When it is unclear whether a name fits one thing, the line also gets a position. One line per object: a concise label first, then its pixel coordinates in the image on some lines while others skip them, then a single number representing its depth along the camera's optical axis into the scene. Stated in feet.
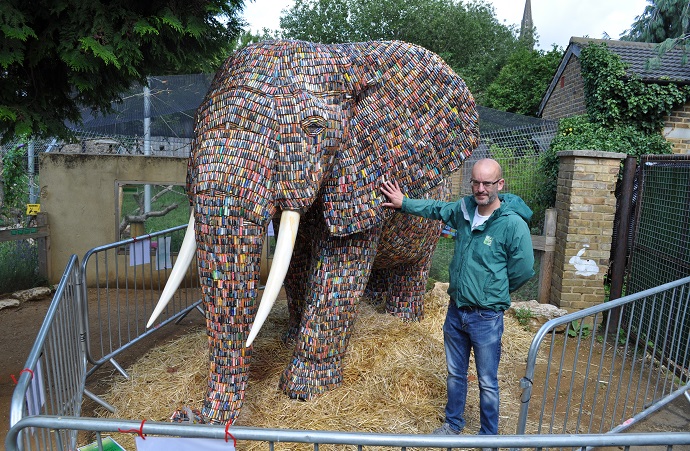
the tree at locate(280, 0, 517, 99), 106.63
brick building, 36.96
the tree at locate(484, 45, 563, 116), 69.46
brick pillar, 19.58
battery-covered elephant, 9.21
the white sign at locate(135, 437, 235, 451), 5.85
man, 9.55
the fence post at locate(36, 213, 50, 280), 24.32
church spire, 220.72
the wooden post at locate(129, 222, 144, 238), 26.20
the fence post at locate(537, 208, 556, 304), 20.97
